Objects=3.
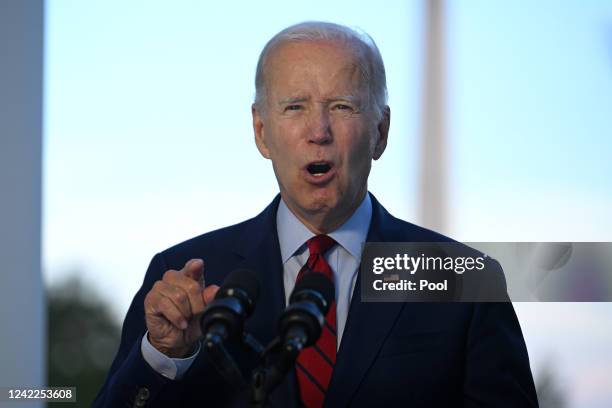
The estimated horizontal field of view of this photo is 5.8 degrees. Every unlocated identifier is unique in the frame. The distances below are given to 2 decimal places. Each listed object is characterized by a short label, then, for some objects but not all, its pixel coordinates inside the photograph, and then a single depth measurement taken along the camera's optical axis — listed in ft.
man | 24.82
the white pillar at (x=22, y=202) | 26.31
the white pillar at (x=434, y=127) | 25.97
